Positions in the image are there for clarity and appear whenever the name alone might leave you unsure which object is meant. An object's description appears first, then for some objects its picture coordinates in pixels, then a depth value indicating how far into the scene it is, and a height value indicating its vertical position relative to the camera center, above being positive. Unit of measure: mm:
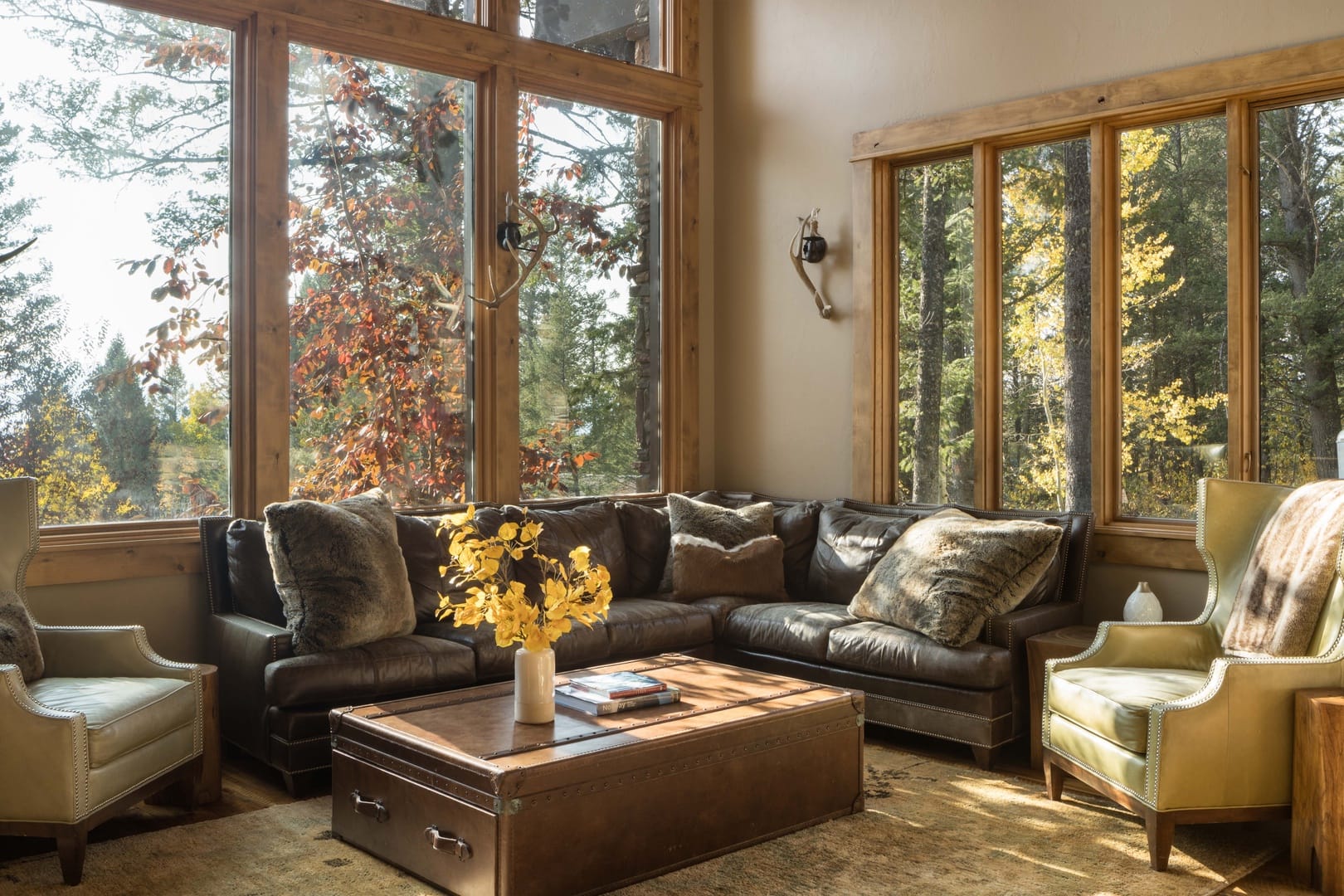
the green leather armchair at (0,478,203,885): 3053 -758
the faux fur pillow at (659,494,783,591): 5277 -339
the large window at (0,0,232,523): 4160 +709
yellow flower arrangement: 3092 -403
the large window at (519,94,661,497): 5566 +710
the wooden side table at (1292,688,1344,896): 3002 -908
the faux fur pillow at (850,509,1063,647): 4262 -485
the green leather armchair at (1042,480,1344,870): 3156 -801
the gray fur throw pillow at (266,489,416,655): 3939 -447
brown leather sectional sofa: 3859 -721
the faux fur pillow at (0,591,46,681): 3434 -563
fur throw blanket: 3426 -397
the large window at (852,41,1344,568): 4355 +612
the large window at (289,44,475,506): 4812 +733
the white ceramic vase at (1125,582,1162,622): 4156 -576
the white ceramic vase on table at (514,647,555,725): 3156 -645
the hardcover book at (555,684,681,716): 3311 -732
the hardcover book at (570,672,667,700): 3379 -707
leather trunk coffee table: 2816 -879
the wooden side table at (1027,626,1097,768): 4062 -727
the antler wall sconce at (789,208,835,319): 5758 +987
